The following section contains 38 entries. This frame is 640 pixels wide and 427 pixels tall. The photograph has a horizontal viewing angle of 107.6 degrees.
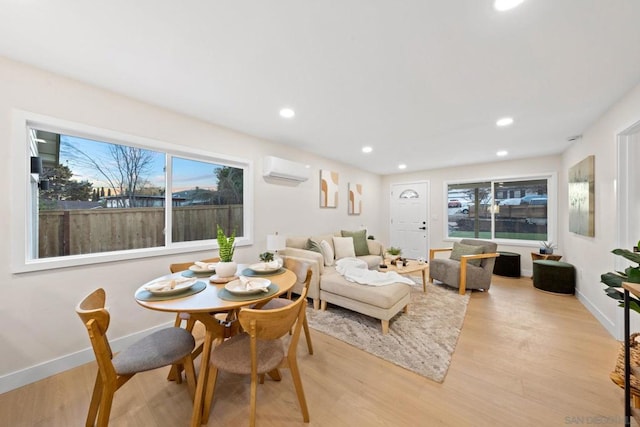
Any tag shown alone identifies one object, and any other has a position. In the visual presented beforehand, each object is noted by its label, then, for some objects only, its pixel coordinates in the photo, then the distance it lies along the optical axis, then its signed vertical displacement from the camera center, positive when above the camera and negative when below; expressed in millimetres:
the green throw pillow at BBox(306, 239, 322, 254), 3549 -501
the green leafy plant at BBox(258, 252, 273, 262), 2607 -486
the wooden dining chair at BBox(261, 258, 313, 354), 1988 -615
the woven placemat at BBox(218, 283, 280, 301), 1470 -530
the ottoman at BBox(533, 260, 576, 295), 3432 -961
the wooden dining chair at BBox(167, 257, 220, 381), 1742 -921
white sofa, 2449 -881
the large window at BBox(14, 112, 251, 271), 1917 +168
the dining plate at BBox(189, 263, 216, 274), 2021 -480
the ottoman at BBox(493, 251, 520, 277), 4438 -981
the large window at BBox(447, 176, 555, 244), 4570 +80
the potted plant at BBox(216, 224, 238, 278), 1849 -368
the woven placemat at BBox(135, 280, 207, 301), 1430 -513
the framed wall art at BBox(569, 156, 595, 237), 2771 +203
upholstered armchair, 3582 -865
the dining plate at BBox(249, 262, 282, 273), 2045 -483
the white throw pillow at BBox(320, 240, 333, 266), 3570 -609
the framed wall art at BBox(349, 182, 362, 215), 5320 +342
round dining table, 1325 -538
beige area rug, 1992 -1235
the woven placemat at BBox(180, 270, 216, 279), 1973 -513
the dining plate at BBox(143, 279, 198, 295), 1466 -480
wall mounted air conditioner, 3379 +673
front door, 5793 -141
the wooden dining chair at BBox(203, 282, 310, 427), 1233 -849
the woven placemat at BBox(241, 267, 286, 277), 2037 -524
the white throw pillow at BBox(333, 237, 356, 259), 4098 -597
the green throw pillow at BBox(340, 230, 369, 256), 4453 -535
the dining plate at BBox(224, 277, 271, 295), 1505 -493
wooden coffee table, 3340 -813
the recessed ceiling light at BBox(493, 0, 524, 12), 1203 +1089
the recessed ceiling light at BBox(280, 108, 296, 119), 2523 +1118
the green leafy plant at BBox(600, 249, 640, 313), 1292 -422
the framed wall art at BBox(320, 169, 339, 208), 4523 +494
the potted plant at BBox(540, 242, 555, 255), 4095 -620
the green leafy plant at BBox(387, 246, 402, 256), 4047 -670
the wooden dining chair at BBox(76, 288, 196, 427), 1154 -825
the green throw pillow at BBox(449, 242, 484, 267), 3752 -627
